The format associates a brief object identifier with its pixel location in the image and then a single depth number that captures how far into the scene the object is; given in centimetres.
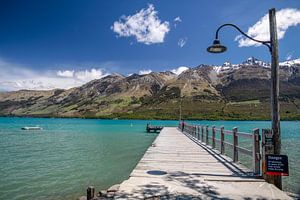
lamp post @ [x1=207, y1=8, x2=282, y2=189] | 565
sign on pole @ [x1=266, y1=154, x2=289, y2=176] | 514
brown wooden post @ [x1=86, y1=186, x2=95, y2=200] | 526
